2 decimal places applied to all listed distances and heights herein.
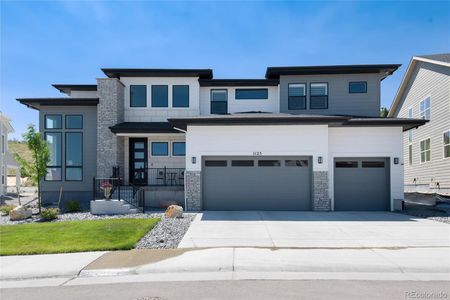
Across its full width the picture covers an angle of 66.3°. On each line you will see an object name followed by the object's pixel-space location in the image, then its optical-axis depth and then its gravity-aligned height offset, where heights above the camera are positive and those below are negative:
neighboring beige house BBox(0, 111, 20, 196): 27.55 +0.39
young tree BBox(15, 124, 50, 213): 15.08 +0.07
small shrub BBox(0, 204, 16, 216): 15.82 -2.34
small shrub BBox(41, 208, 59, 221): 14.08 -2.30
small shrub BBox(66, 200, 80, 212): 16.11 -2.22
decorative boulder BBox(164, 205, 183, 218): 13.71 -2.13
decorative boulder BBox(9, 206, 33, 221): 14.33 -2.31
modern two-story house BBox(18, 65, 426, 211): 16.03 +1.01
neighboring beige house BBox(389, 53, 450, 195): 22.12 +2.43
